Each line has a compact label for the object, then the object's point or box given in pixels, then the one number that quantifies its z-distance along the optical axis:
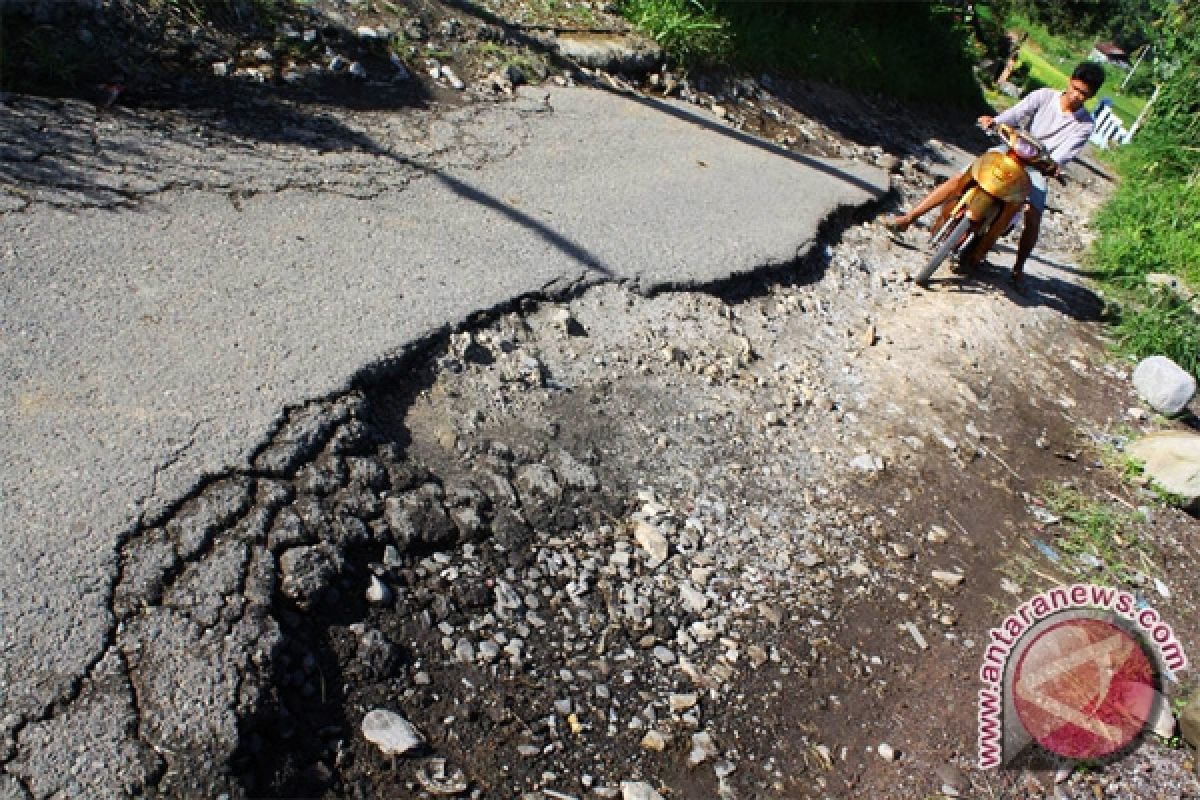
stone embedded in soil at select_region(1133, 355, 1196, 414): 5.63
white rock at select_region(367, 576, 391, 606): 2.64
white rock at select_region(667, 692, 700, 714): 2.70
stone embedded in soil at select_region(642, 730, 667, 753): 2.57
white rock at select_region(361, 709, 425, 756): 2.30
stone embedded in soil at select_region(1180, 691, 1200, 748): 3.19
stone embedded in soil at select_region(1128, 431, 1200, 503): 4.61
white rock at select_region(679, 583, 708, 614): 3.04
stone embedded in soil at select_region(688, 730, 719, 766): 2.57
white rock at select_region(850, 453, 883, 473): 3.99
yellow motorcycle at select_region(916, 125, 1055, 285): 5.53
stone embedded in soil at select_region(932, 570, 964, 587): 3.57
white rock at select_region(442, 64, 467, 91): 5.85
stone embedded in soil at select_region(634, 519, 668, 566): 3.15
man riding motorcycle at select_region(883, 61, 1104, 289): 5.62
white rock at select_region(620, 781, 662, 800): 2.40
